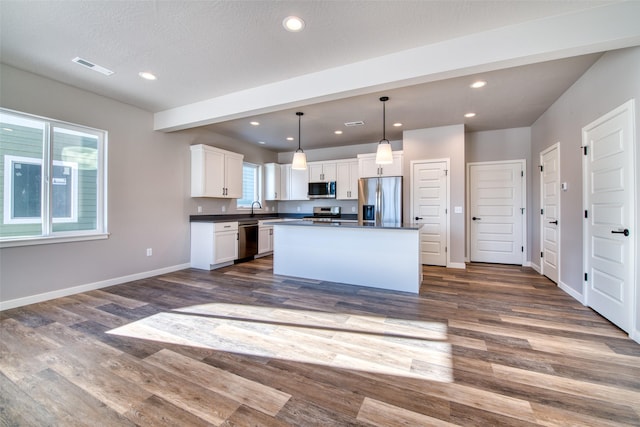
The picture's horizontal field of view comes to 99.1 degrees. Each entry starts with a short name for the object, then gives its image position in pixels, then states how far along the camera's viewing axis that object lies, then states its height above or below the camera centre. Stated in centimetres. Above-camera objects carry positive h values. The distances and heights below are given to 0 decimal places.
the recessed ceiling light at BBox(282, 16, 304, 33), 227 +162
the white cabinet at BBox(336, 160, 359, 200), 630 +80
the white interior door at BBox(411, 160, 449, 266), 517 +15
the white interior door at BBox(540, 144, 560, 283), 393 +3
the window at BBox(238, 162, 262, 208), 662 +75
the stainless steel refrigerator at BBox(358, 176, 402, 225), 529 +29
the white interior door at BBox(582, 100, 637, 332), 239 +0
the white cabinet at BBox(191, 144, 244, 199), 505 +81
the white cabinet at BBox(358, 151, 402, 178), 546 +97
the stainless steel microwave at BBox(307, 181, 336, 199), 647 +57
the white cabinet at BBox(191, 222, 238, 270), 492 -57
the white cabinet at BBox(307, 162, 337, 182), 652 +103
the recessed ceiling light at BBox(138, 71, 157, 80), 319 +164
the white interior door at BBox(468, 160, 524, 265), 530 +6
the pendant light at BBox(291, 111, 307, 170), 394 +77
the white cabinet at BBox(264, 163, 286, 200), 699 +84
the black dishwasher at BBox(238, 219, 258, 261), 549 -52
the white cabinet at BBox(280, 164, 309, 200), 688 +78
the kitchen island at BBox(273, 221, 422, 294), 361 -58
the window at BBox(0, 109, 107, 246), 307 +42
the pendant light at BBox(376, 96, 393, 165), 343 +76
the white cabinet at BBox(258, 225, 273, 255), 606 -58
